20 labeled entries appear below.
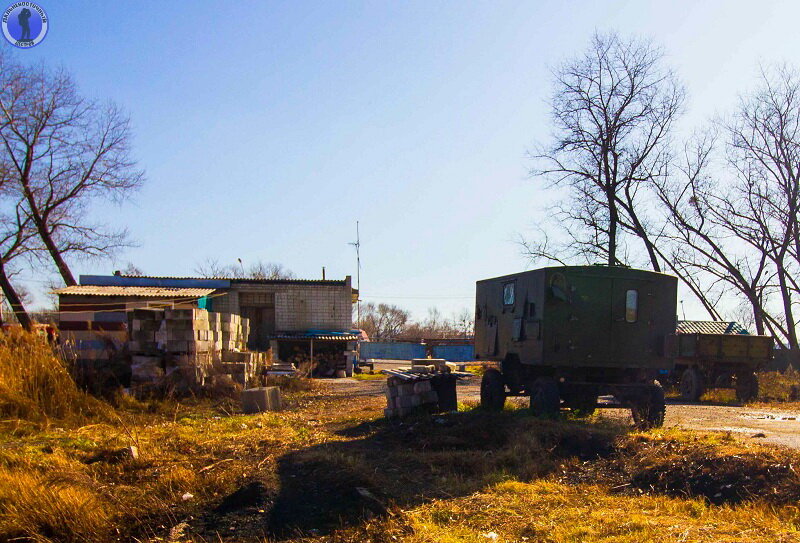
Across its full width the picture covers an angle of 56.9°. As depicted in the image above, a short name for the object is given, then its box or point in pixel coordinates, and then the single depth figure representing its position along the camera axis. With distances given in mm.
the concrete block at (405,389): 12805
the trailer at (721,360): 19562
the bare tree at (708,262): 33406
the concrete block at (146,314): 15750
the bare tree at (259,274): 63000
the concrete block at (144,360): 15422
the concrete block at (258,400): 14312
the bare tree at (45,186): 31828
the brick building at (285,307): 34594
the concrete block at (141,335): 15664
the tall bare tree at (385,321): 103438
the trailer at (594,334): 11602
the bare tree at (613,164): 33188
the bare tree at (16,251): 30955
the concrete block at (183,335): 15656
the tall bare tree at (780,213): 32406
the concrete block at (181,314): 15695
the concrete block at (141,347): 15656
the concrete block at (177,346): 15620
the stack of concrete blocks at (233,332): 19031
